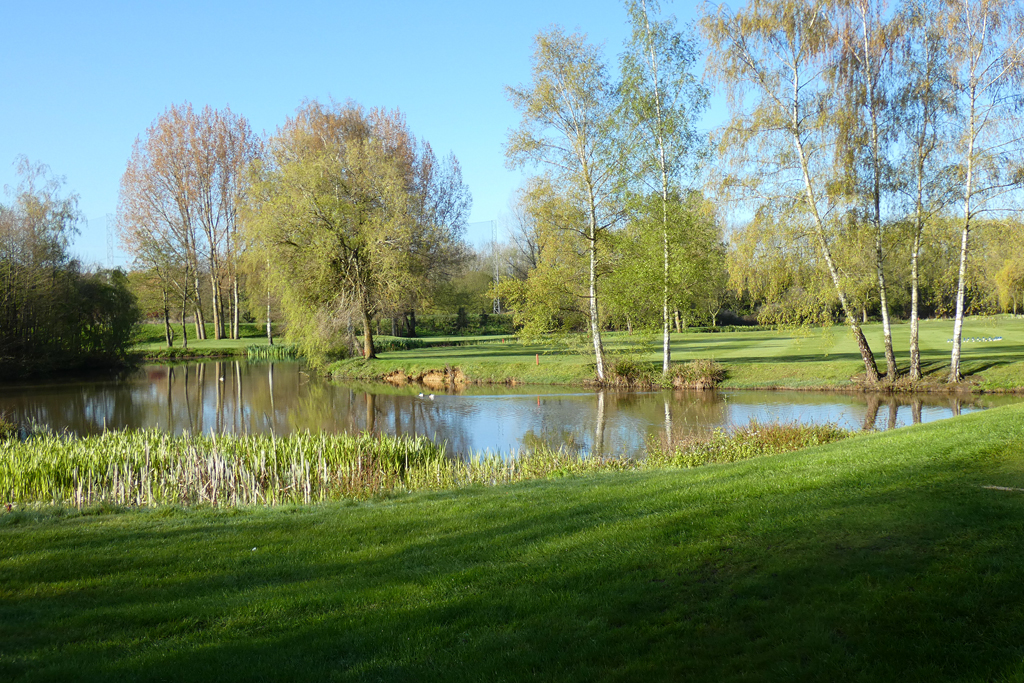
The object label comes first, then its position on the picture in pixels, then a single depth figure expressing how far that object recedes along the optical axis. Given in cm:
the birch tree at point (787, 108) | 2497
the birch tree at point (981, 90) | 2253
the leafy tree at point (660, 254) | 2917
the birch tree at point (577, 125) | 2986
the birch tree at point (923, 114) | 2391
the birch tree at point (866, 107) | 2456
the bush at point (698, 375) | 2933
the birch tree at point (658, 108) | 2920
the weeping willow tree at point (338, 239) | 3703
